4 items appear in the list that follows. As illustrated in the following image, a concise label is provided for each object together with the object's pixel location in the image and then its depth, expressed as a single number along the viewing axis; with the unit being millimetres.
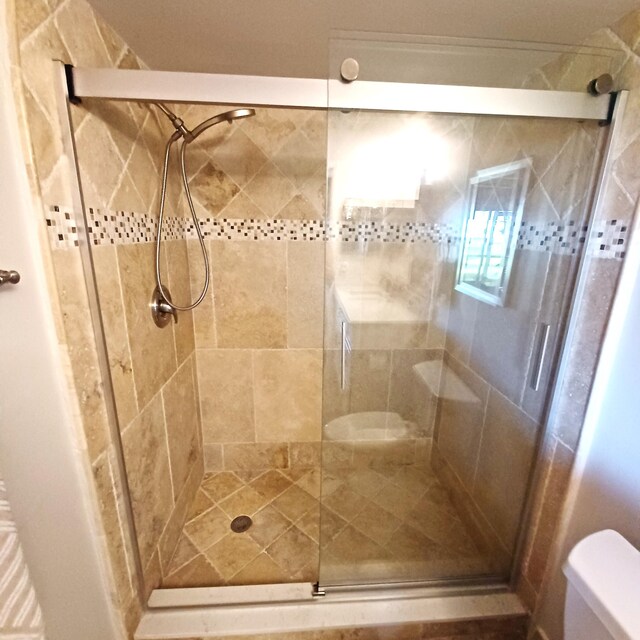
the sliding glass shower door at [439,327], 1158
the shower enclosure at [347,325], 1001
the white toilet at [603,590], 573
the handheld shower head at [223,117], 960
